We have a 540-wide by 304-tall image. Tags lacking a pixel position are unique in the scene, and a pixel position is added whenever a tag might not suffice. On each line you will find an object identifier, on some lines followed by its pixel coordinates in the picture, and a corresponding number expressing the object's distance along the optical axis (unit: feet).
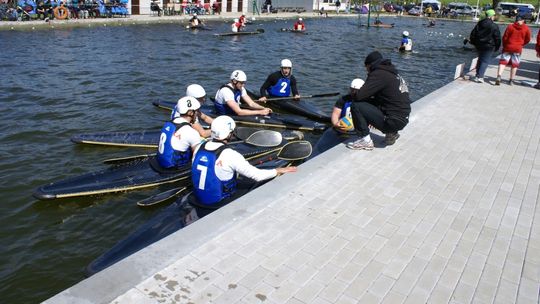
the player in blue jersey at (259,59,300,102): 44.08
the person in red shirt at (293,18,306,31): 127.24
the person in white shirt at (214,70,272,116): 37.37
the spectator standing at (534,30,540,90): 47.05
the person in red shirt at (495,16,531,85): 43.70
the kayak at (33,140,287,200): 26.05
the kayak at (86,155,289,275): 19.43
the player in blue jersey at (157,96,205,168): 25.30
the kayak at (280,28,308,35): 126.82
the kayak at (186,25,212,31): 116.06
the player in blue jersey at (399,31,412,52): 94.79
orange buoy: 109.09
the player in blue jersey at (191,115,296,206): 20.06
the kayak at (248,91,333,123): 41.79
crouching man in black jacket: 25.91
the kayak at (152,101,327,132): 38.99
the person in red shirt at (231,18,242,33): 108.17
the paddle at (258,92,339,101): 43.50
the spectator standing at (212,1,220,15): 162.16
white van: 226.17
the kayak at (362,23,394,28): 162.18
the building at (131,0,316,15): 141.18
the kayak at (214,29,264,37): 105.99
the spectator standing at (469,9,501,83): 44.37
